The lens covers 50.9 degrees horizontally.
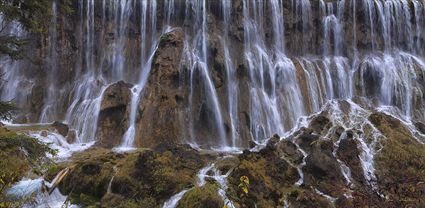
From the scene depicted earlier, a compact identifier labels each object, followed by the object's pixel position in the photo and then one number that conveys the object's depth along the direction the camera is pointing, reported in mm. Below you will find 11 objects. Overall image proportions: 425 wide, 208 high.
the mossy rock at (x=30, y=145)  9094
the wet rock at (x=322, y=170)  15422
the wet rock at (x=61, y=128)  21495
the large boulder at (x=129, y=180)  13609
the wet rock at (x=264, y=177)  14049
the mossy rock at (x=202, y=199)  12724
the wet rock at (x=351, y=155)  16734
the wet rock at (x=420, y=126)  22828
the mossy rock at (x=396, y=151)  17391
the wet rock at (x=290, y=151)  17734
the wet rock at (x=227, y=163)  16438
